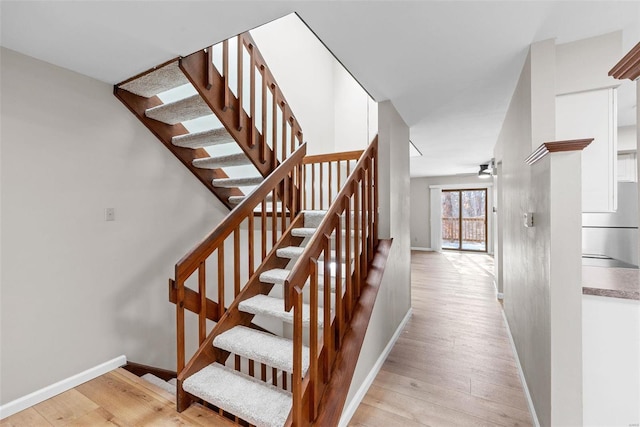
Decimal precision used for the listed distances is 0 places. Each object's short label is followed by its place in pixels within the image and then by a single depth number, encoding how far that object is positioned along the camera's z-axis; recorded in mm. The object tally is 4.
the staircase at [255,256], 1555
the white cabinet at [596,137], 1588
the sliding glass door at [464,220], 8312
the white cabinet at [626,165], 3103
